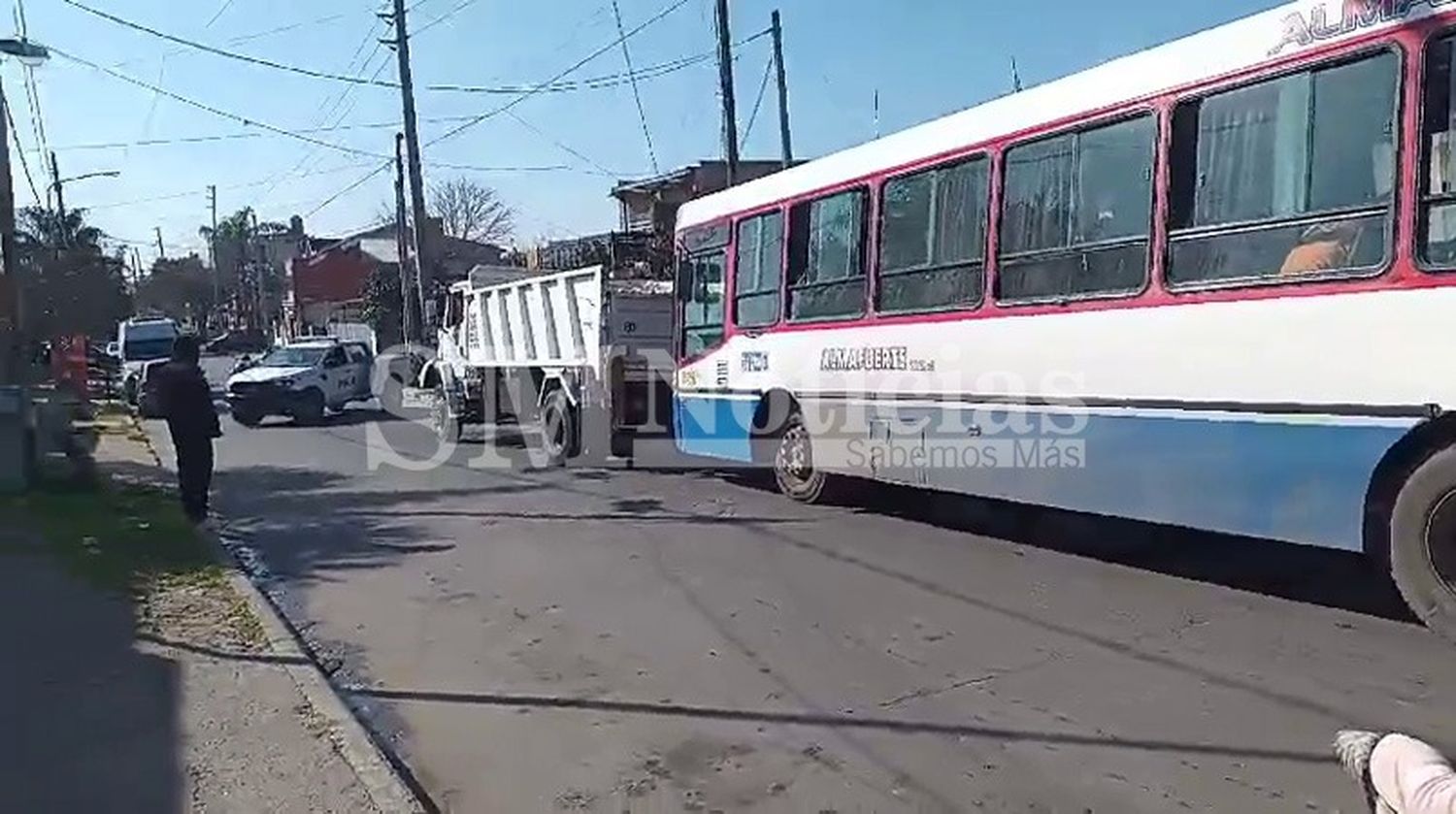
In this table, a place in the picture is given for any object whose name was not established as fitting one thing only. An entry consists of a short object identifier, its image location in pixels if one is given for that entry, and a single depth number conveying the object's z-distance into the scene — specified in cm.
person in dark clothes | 1249
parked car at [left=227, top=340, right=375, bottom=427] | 2641
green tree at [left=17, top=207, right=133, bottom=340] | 4016
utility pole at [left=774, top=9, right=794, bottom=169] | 2873
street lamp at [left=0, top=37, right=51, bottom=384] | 1647
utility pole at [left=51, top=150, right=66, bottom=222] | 4598
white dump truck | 1602
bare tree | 7794
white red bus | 664
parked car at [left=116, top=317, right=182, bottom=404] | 3262
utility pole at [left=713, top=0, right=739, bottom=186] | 2358
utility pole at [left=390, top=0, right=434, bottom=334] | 2944
